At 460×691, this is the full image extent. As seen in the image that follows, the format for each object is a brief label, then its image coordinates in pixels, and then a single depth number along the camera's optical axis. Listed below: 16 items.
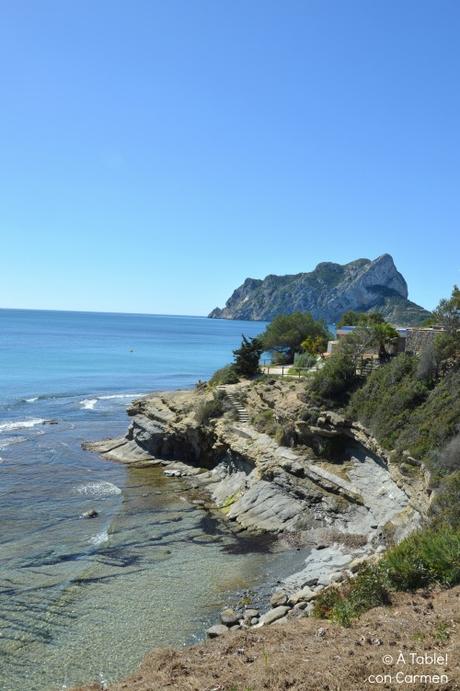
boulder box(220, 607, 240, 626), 14.68
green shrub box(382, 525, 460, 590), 11.60
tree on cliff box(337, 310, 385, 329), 44.86
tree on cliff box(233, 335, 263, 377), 40.06
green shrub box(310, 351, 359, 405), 28.25
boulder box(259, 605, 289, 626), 14.15
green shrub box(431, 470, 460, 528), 15.00
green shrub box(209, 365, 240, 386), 39.47
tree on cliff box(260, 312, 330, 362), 50.09
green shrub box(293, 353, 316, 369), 39.19
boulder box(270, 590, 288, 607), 15.37
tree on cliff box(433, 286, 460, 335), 24.98
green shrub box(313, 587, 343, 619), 12.16
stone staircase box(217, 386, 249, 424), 32.56
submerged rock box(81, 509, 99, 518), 23.99
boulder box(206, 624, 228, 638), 13.93
